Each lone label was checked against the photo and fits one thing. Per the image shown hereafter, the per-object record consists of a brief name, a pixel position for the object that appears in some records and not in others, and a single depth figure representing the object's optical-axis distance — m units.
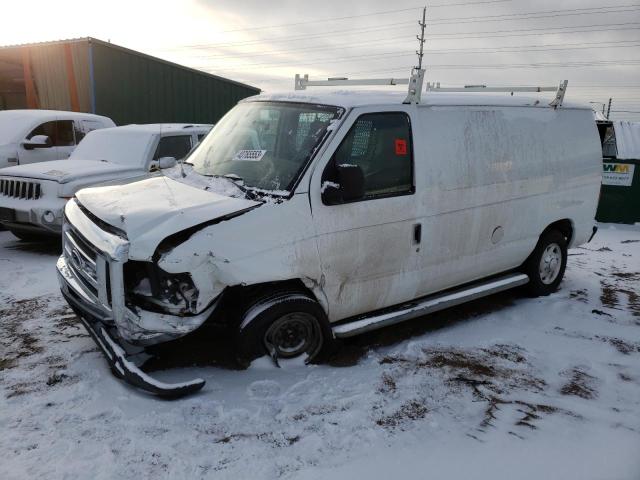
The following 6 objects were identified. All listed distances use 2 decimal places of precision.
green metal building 14.60
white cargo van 3.09
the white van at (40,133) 8.30
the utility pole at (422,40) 40.75
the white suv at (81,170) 6.29
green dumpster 10.46
